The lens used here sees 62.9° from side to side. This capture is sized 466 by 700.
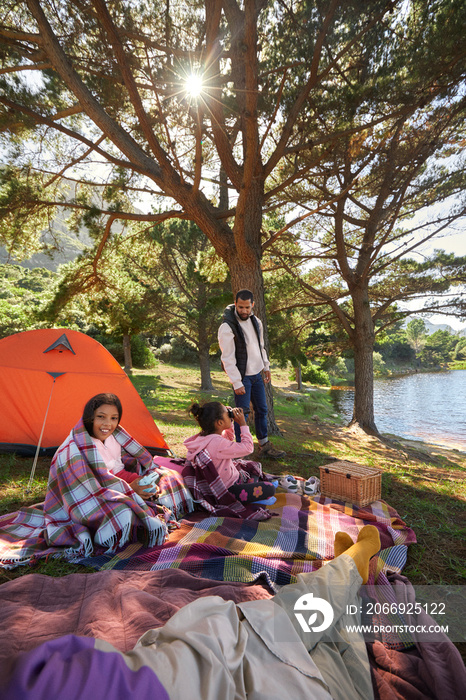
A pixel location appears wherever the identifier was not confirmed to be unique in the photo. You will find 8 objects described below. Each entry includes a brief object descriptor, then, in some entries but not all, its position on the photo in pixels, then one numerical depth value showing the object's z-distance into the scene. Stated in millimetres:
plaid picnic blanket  1872
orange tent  3871
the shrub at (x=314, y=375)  21011
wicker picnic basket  2756
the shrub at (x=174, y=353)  21275
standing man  3646
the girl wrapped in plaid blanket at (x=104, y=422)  2479
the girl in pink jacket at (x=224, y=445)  2723
